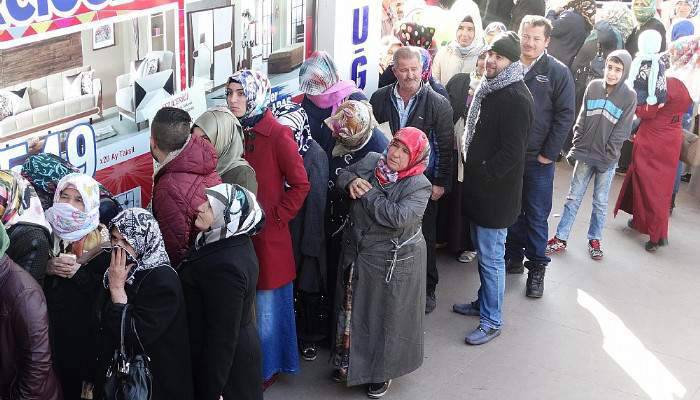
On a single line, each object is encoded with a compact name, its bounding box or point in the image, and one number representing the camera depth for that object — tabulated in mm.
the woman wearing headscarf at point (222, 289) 3125
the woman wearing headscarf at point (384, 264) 4137
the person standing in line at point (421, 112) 4992
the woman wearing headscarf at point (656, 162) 6570
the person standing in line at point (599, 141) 6145
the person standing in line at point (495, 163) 4703
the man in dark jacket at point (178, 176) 3598
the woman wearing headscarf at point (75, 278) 3279
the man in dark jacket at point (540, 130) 5535
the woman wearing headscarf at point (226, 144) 4008
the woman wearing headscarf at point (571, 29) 8555
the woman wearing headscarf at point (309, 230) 4422
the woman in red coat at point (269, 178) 4188
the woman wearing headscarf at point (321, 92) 4855
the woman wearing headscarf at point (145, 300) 3006
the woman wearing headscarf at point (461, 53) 6332
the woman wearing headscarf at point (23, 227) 3180
